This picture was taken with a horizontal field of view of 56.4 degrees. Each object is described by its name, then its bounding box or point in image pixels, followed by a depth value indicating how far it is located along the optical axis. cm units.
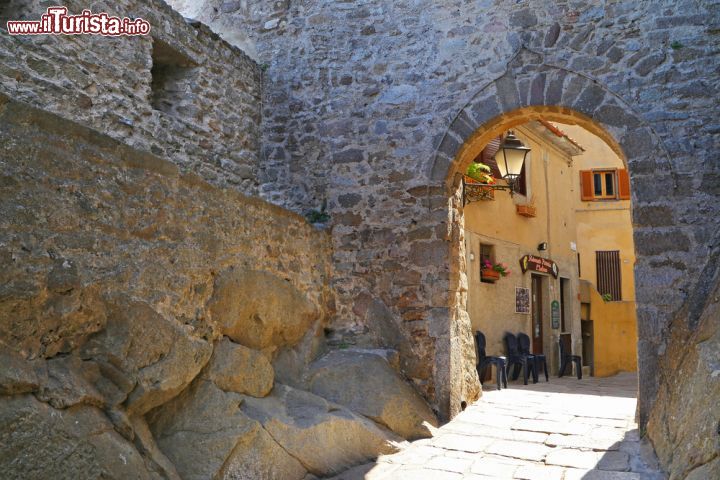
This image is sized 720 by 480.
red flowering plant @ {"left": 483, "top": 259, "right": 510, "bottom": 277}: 910
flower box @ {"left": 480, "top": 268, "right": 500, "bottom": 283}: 902
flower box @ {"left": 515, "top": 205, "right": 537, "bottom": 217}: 1043
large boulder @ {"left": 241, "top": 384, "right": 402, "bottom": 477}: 405
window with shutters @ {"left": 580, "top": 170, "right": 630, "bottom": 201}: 1670
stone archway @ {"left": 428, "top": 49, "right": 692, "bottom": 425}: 490
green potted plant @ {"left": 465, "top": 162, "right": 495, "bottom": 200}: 839
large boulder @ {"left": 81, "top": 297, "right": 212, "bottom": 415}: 322
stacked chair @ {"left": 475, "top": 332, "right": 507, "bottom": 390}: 742
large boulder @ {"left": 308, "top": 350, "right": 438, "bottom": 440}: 496
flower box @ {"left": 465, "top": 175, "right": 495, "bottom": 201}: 863
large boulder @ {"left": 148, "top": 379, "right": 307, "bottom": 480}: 350
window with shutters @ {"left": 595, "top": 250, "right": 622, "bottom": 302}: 1686
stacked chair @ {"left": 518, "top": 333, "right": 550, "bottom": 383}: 938
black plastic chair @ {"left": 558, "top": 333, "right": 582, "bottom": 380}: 1053
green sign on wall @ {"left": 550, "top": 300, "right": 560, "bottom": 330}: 1142
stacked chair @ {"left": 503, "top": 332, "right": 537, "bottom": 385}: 878
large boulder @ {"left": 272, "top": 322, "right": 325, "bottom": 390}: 485
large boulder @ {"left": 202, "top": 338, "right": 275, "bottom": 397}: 399
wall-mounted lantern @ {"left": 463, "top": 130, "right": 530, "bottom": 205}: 707
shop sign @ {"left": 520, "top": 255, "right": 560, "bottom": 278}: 1044
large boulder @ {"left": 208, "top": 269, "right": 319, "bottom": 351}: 421
